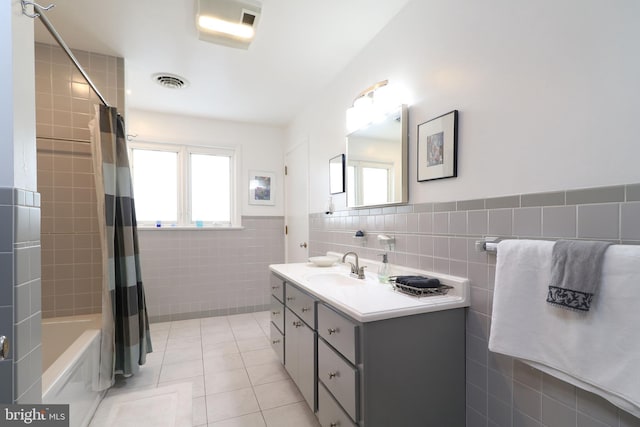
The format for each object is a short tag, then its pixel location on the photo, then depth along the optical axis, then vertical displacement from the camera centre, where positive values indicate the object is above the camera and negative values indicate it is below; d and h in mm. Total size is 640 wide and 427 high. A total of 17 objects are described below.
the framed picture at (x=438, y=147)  1388 +324
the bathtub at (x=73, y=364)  1349 -872
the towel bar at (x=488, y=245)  1140 -147
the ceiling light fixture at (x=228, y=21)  1634 +1168
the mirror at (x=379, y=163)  1695 +327
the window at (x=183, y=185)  3299 +333
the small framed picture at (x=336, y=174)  2400 +318
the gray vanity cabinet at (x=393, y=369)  1132 -689
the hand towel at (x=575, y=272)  809 -192
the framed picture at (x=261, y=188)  3725 +311
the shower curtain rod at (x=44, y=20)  975 +811
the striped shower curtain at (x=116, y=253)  1919 -286
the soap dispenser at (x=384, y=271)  1715 -386
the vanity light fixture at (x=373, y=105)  1828 +721
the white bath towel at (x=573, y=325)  755 -365
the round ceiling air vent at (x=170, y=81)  2494 +1198
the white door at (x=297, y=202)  3193 +102
